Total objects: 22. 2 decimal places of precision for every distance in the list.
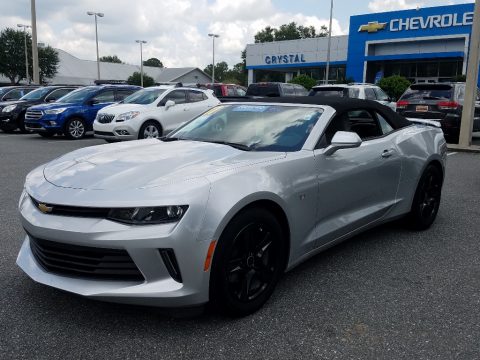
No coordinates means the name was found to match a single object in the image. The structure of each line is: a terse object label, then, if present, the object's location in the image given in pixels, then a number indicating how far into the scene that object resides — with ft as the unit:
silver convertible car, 8.72
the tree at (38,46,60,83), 212.23
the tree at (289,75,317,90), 107.45
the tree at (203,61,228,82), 420.44
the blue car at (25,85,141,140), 44.73
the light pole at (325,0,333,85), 120.94
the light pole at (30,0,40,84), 77.10
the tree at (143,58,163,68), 485.15
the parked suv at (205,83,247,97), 64.28
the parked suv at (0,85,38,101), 61.62
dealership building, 114.62
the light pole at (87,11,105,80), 159.04
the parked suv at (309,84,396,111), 45.60
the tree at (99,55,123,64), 451.94
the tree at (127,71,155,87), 228.57
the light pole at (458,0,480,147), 39.65
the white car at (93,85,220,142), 38.55
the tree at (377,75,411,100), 88.33
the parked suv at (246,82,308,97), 58.13
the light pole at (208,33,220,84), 202.59
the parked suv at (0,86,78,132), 52.42
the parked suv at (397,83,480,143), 41.98
